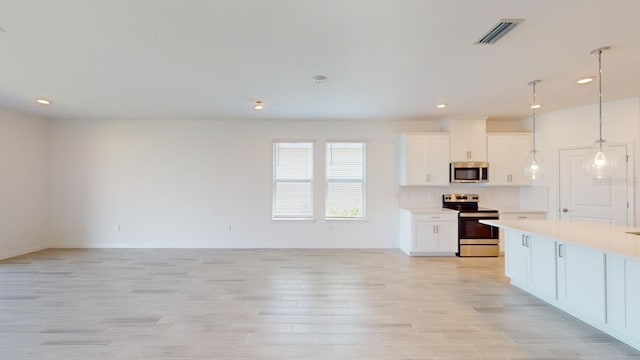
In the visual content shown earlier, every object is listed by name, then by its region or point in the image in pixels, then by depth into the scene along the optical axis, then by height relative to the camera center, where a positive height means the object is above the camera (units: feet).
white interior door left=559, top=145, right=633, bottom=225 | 14.65 -0.38
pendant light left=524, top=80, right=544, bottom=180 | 12.10 +0.81
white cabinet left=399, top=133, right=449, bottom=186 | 18.38 +1.60
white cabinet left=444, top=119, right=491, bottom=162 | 18.35 +2.74
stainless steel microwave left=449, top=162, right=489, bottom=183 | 18.11 +0.77
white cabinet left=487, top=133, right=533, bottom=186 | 18.45 +1.81
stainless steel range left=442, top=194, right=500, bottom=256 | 17.40 -3.05
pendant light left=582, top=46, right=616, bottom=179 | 9.69 +0.79
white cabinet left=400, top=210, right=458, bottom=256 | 17.49 -2.95
